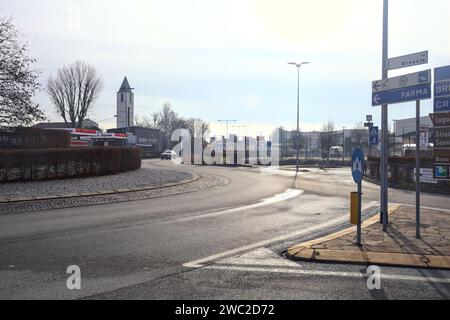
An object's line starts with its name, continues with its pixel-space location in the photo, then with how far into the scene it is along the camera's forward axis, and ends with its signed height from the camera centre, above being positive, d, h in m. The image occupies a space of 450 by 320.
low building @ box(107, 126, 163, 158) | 84.32 +1.42
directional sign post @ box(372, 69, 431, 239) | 9.51 +1.20
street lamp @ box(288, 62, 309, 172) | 44.78 +5.39
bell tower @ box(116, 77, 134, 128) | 101.56 +9.76
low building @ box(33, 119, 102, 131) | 90.78 +4.35
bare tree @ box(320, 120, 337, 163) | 64.72 +0.96
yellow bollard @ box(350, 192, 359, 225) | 8.99 -1.17
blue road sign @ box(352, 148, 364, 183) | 9.10 -0.35
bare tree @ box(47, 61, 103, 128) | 69.12 +7.88
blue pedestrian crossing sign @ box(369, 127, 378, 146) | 26.59 +0.68
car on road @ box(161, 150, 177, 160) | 68.50 -1.29
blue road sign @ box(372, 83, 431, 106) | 9.56 +1.13
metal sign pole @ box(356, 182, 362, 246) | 8.76 -1.51
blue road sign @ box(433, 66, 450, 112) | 9.55 +1.20
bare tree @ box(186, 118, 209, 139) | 114.14 +5.10
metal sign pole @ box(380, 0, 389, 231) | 11.09 +0.44
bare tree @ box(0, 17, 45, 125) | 21.84 +2.74
